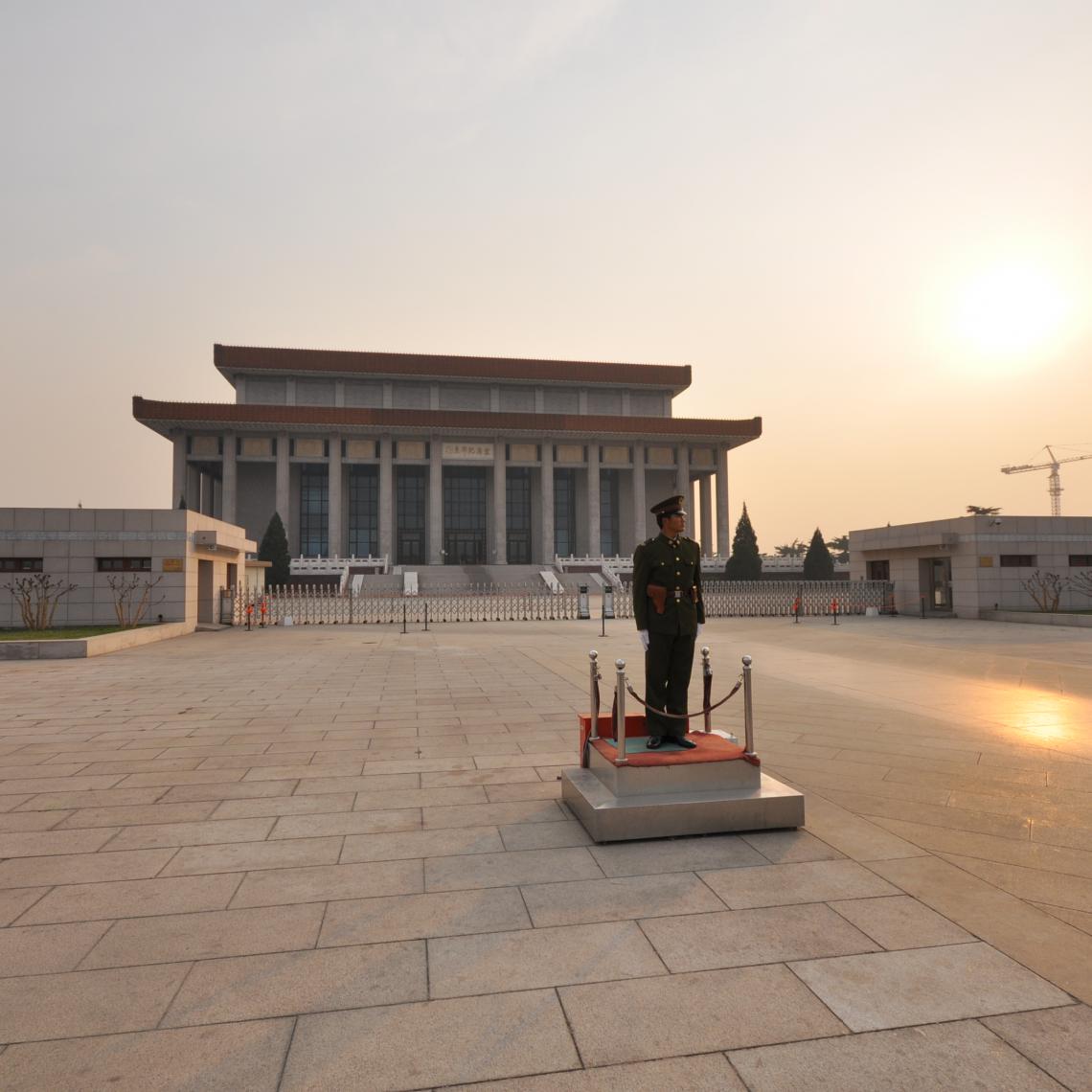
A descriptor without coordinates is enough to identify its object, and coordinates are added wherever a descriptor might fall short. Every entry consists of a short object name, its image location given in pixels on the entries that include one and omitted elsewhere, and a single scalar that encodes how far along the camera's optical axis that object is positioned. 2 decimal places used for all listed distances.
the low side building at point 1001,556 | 25.23
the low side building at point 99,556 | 19.00
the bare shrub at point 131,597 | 19.53
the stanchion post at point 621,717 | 4.57
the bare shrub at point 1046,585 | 25.13
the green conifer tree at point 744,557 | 46.94
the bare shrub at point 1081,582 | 25.70
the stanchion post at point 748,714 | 4.66
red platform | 4.63
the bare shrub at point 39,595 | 18.41
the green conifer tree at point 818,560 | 45.38
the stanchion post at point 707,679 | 5.29
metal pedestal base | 4.35
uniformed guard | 5.11
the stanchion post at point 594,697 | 5.11
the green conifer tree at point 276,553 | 41.16
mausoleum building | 51.56
